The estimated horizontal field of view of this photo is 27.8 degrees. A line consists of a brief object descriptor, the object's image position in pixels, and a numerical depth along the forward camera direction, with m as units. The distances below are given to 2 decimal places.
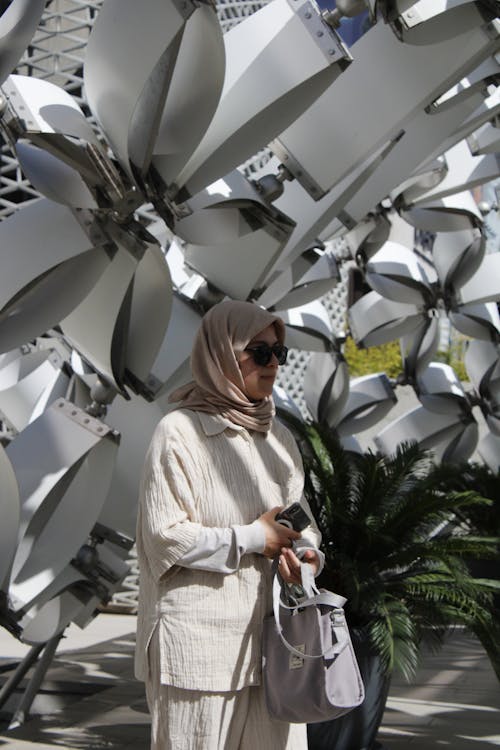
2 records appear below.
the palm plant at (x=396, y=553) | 5.52
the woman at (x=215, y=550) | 2.82
